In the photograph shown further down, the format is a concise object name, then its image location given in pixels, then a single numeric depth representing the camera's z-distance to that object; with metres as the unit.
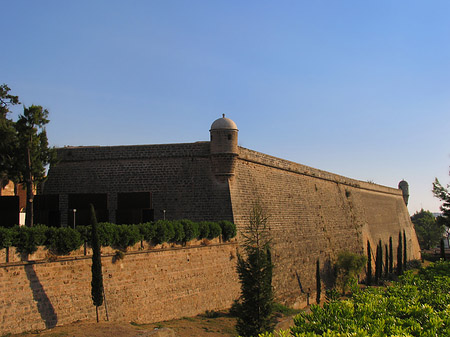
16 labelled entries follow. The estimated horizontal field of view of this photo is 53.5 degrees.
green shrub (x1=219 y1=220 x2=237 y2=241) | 22.81
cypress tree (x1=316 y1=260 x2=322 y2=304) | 31.41
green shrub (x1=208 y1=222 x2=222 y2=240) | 21.78
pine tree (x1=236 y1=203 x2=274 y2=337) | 16.97
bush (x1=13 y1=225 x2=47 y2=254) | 14.50
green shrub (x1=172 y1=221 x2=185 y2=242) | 19.67
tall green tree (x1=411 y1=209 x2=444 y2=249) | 87.62
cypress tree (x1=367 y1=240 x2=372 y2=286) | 39.58
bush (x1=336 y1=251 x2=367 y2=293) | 35.47
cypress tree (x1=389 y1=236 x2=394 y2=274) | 45.84
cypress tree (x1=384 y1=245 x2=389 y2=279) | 44.66
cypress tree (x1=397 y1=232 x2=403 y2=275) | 46.19
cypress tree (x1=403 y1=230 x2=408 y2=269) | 50.03
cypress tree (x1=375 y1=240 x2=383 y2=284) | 41.85
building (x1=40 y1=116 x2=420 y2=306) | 23.86
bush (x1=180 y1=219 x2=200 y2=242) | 20.31
